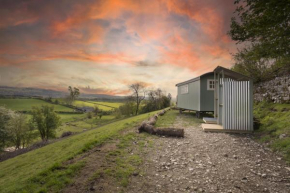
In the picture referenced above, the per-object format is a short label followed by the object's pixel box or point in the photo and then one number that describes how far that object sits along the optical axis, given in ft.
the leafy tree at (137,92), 151.23
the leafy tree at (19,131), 94.48
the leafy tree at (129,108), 151.33
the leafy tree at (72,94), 223.30
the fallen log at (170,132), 25.50
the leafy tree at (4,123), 87.61
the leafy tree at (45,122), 109.29
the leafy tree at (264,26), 19.38
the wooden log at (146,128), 28.05
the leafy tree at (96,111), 193.26
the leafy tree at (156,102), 138.21
